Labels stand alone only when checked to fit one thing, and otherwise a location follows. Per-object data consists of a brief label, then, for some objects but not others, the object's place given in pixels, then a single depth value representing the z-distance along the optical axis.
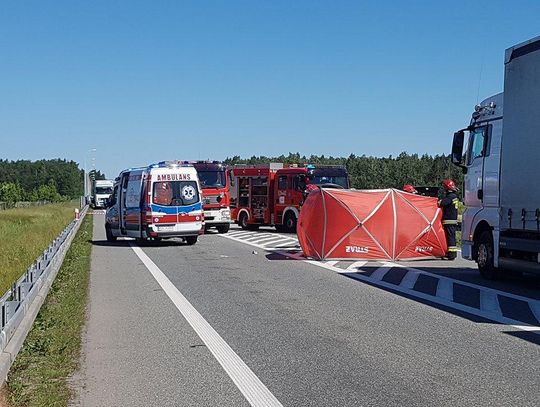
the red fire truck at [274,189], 29.33
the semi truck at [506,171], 12.46
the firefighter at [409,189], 21.41
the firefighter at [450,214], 19.17
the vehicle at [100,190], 75.04
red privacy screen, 18.84
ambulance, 23.19
